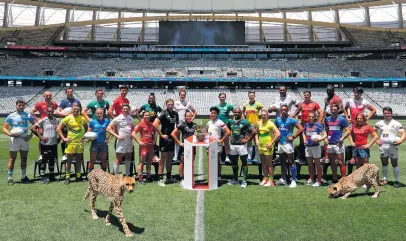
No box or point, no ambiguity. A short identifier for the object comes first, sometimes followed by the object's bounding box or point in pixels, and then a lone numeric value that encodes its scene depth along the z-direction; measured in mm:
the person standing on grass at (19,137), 8617
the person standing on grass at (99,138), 8492
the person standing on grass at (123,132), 8445
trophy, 8146
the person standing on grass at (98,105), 9172
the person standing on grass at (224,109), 9766
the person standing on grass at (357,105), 9176
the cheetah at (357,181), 7345
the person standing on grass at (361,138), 8266
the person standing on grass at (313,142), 8312
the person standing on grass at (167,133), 8617
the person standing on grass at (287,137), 8352
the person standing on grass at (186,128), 8498
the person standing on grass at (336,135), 8344
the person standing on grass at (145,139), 8469
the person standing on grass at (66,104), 9219
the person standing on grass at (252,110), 10188
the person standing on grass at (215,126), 8492
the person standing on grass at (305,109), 9375
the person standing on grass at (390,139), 8297
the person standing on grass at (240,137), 8406
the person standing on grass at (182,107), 10266
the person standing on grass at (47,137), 8617
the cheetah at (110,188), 5428
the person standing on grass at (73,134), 8430
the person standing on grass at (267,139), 8288
